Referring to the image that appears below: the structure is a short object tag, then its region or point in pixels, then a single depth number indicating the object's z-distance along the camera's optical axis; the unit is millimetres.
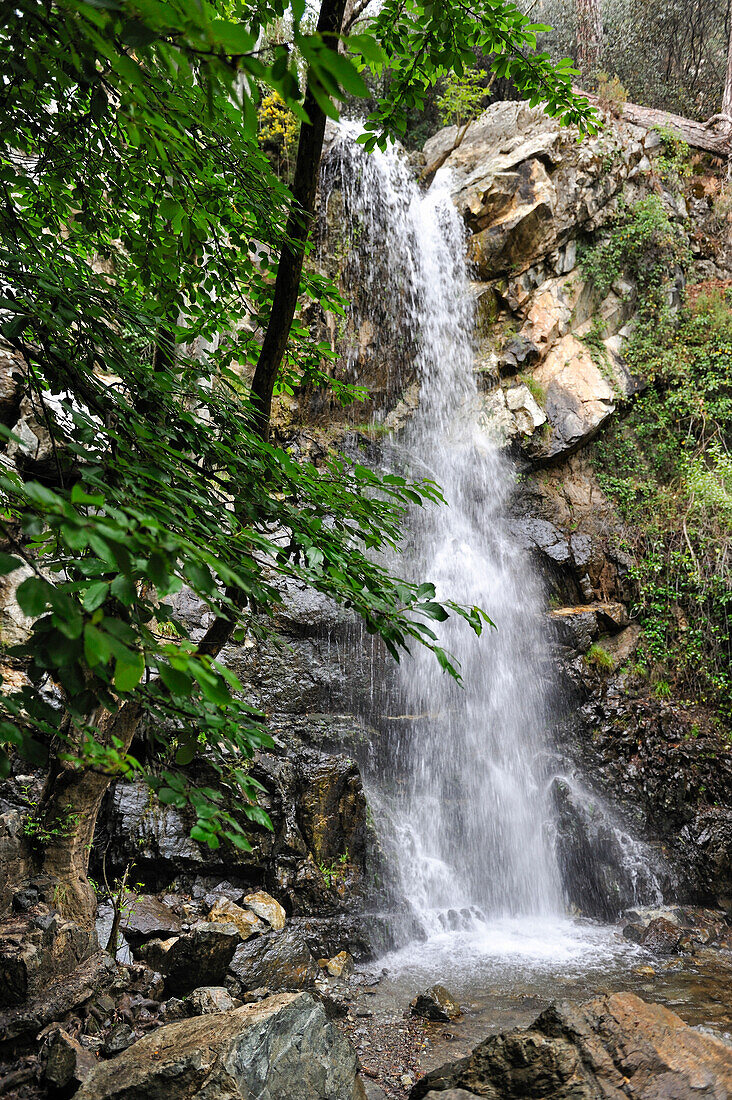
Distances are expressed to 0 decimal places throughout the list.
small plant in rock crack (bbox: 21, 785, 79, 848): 3727
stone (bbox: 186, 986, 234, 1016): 3709
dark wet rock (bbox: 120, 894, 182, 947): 4559
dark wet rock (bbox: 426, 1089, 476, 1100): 2668
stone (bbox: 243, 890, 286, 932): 5211
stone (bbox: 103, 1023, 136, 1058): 3205
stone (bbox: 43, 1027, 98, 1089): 2791
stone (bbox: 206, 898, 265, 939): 4910
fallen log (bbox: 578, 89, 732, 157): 12812
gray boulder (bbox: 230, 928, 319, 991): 4363
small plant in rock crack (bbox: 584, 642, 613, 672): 9309
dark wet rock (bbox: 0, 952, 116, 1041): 3101
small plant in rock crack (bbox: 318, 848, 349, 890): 5816
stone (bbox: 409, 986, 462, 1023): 4395
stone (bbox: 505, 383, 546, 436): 11016
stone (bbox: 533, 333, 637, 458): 10984
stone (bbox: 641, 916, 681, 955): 5773
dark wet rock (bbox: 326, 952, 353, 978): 4996
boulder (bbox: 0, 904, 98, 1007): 3293
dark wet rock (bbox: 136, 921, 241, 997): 4133
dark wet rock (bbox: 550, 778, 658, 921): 6816
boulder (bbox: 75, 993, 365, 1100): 2594
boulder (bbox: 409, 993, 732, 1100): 2527
